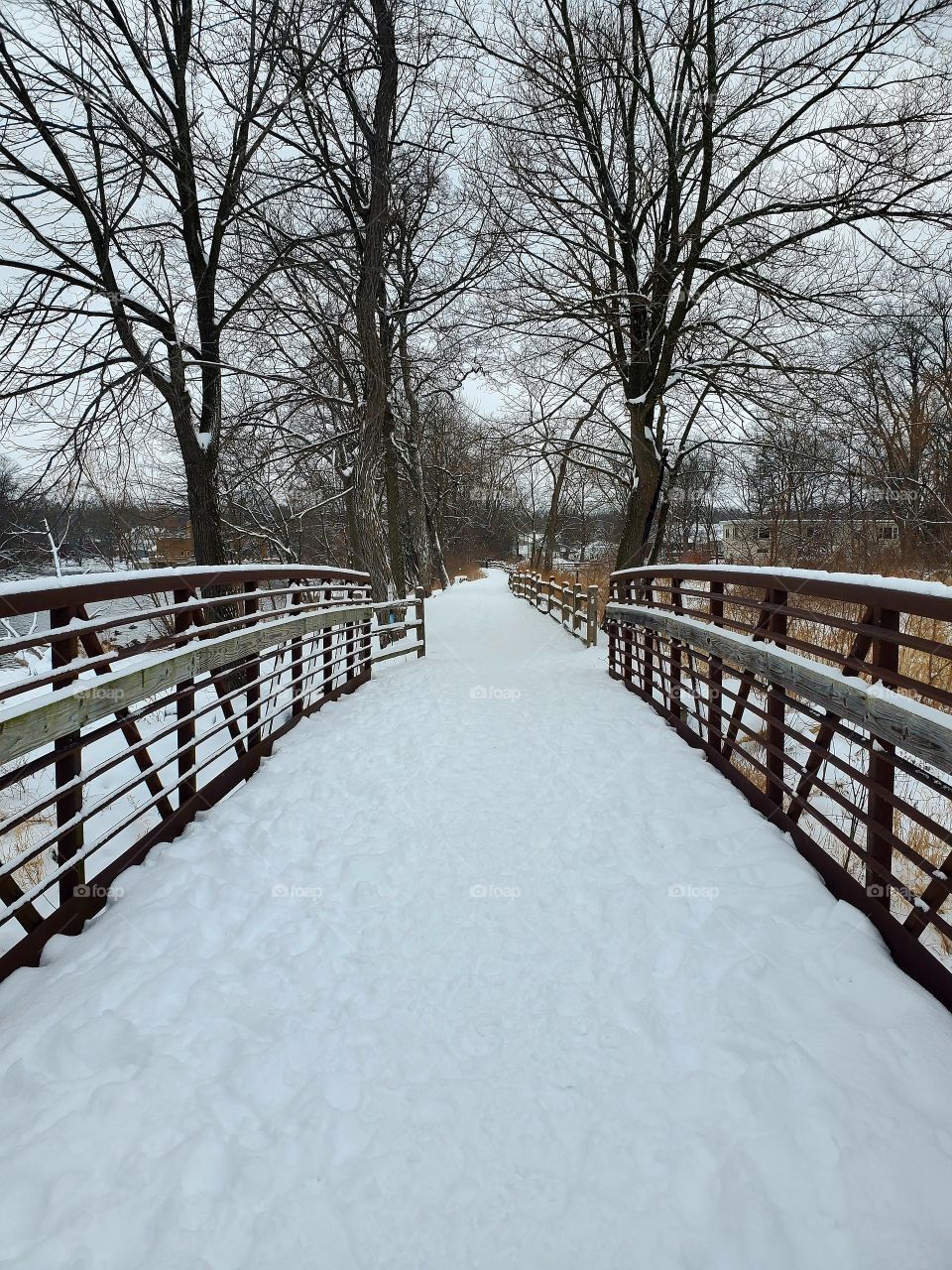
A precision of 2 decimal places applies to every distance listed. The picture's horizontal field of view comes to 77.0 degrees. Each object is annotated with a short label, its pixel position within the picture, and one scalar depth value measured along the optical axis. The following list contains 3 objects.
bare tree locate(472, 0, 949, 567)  7.83
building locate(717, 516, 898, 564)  15.73
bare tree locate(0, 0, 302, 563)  6.90
